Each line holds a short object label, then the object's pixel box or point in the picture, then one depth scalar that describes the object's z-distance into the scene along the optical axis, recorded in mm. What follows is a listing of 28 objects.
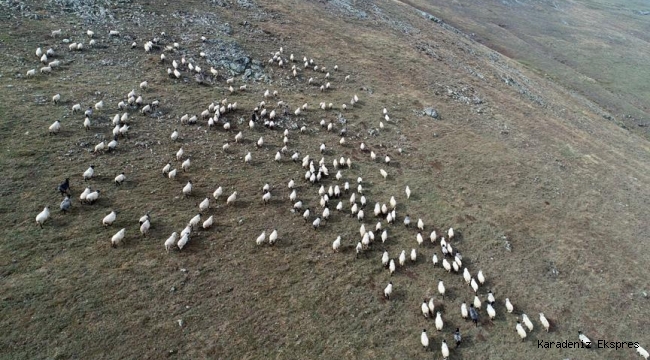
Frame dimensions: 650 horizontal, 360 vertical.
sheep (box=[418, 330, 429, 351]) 25062
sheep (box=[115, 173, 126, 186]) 29862
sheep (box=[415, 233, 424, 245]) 32406
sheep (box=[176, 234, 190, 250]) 26373
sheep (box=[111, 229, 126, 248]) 25406
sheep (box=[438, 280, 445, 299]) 28797
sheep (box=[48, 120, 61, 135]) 32497
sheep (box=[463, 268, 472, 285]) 30438
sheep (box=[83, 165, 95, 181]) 29277
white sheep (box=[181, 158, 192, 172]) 32969
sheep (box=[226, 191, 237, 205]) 31234
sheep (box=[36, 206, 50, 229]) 25267
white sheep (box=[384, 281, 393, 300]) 27469
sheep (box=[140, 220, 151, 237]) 26656
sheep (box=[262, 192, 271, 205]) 32281
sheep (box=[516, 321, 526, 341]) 27406
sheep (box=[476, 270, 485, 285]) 30469
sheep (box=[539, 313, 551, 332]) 28772
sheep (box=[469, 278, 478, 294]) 29531
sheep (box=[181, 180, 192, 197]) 30672
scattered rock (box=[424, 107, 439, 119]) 53625
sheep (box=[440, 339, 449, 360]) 24906
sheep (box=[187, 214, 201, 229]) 28219
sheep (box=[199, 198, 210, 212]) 29727
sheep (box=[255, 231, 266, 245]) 28703
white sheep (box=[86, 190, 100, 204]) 27484
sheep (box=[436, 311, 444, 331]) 26297
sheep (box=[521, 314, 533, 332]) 28234
